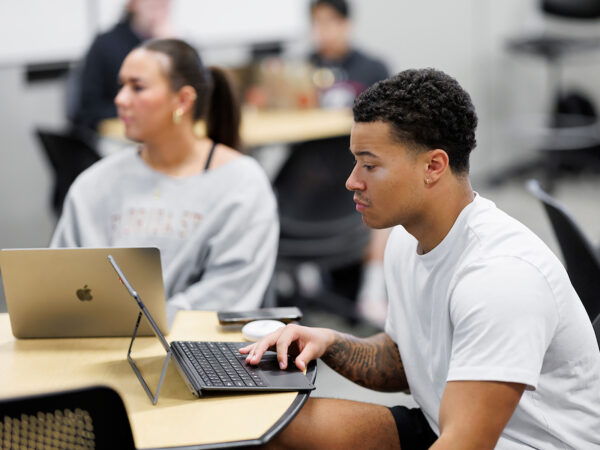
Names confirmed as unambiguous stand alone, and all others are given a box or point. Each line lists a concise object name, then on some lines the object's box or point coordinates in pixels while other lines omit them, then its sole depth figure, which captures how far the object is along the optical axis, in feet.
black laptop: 4.51
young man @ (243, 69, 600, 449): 4.06
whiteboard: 12.87
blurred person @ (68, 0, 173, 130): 12.84
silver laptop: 5.04
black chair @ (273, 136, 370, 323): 10.56
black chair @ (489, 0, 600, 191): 17.63
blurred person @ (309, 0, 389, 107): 14.69
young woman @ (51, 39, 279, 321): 6.94
